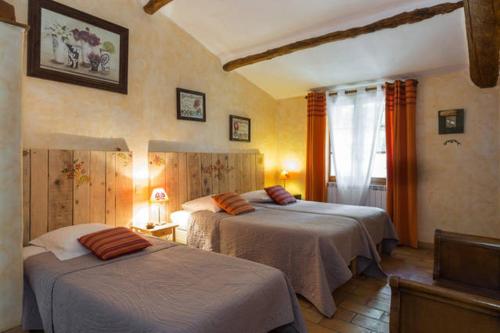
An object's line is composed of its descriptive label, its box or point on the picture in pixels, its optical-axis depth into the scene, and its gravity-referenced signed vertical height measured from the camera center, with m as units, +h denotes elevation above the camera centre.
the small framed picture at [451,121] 3.60 +0.58
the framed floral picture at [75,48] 2.38 +1.08
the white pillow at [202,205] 3.34 -0.42
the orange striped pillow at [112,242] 1.92 -0.51
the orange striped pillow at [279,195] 3.82 -0.36
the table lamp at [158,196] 3.01 -0.29
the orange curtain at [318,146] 4.62 +0.35
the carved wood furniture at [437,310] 1.08 -0.56
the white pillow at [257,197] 3.83 -0.38
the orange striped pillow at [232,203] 3.25 -0.40
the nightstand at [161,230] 2.86 -0.62
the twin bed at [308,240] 2.38 -0.67
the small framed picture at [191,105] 3.55 +0.79
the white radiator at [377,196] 4.14 -0.40
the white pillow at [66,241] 1.99 -0.52
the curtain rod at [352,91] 4.19 +1.14
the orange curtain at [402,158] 3.84 +0.13
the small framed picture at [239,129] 4.31 +0.60
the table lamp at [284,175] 4.96 -0.12
